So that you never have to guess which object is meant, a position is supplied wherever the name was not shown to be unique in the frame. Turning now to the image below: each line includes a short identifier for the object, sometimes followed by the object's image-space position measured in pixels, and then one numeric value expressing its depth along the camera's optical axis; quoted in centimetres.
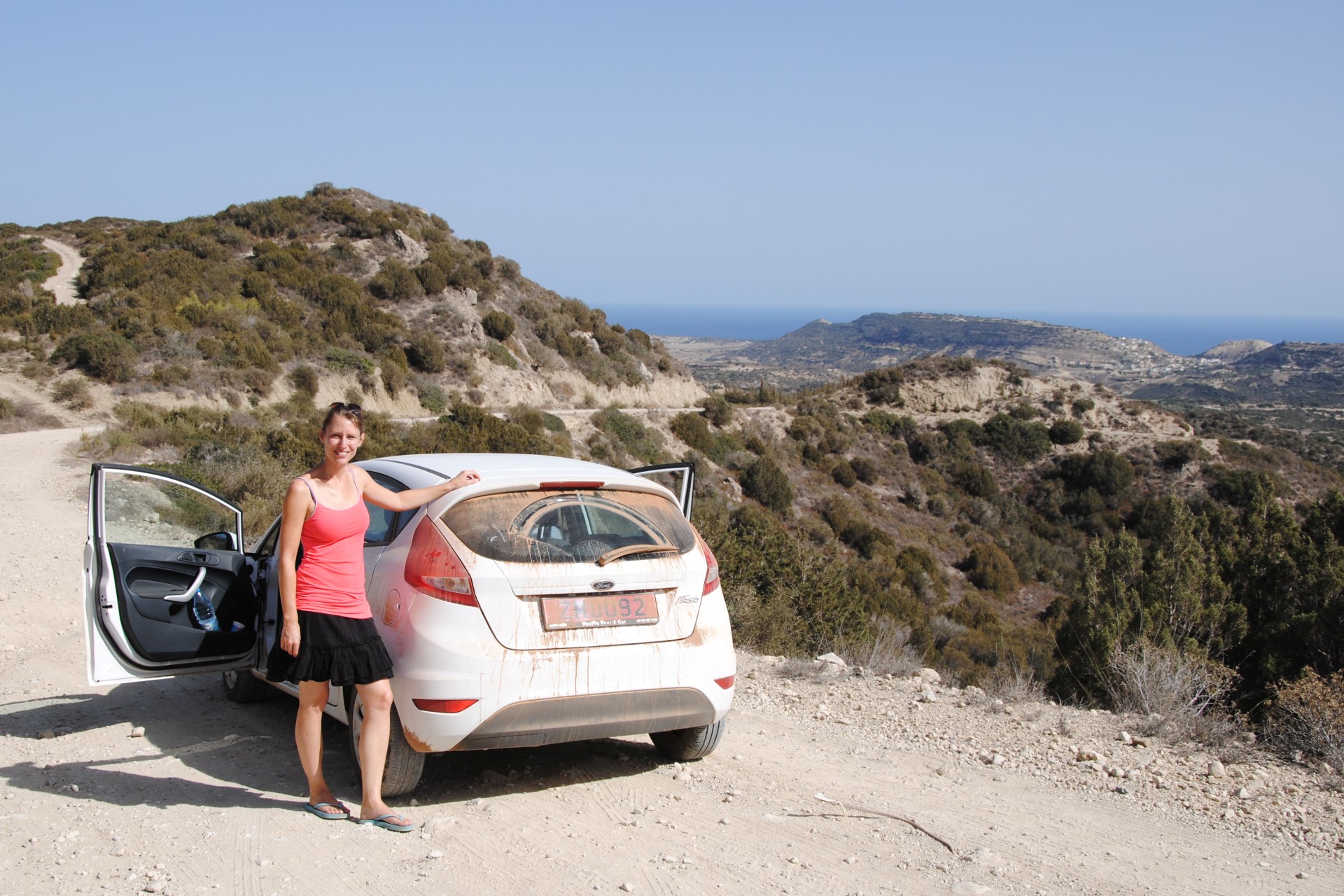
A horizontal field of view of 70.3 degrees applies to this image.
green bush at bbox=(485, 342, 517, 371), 3459
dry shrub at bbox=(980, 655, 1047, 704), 675
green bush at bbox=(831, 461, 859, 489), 3400
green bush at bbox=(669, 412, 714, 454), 3228
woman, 390
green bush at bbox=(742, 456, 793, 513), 2964
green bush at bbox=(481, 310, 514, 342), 3634
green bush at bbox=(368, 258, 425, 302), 3562
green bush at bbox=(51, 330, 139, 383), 2439
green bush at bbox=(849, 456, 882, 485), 3516
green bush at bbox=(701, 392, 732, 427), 3575
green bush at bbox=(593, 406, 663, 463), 2980
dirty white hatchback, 396
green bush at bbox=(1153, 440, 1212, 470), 3806
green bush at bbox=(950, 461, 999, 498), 3647
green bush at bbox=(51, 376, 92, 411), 2312
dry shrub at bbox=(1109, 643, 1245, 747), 573
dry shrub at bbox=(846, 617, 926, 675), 773
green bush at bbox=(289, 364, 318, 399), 2719
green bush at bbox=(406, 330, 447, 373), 3228
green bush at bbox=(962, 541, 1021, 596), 2753
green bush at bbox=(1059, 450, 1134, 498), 3678
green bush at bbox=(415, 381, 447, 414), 3019
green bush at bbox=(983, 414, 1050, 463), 3944
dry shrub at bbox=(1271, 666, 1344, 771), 530
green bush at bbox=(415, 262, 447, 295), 3669
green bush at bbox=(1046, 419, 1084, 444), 4016
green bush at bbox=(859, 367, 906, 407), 4468
